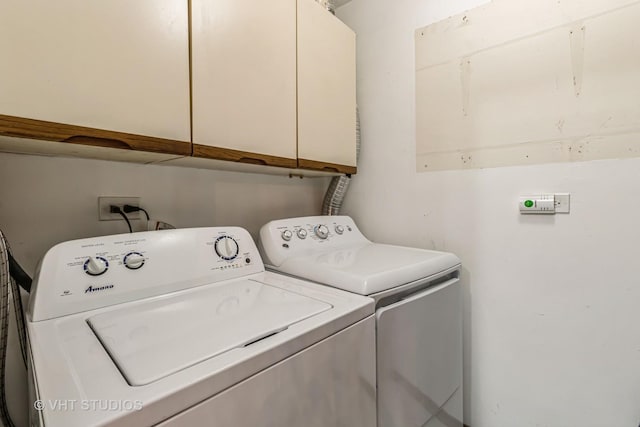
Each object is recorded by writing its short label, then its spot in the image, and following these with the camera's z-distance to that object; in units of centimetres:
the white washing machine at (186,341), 47
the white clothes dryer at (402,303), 90
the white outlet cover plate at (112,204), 107
